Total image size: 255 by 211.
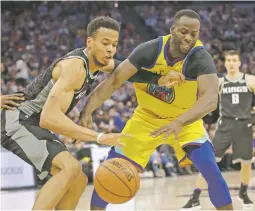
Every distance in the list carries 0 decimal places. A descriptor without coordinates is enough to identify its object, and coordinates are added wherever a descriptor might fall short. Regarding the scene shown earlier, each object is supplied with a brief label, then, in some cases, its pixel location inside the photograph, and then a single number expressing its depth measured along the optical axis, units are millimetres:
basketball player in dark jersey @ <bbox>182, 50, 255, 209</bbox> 7879
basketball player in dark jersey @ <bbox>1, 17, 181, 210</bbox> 4098
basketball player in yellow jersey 4656
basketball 4418
